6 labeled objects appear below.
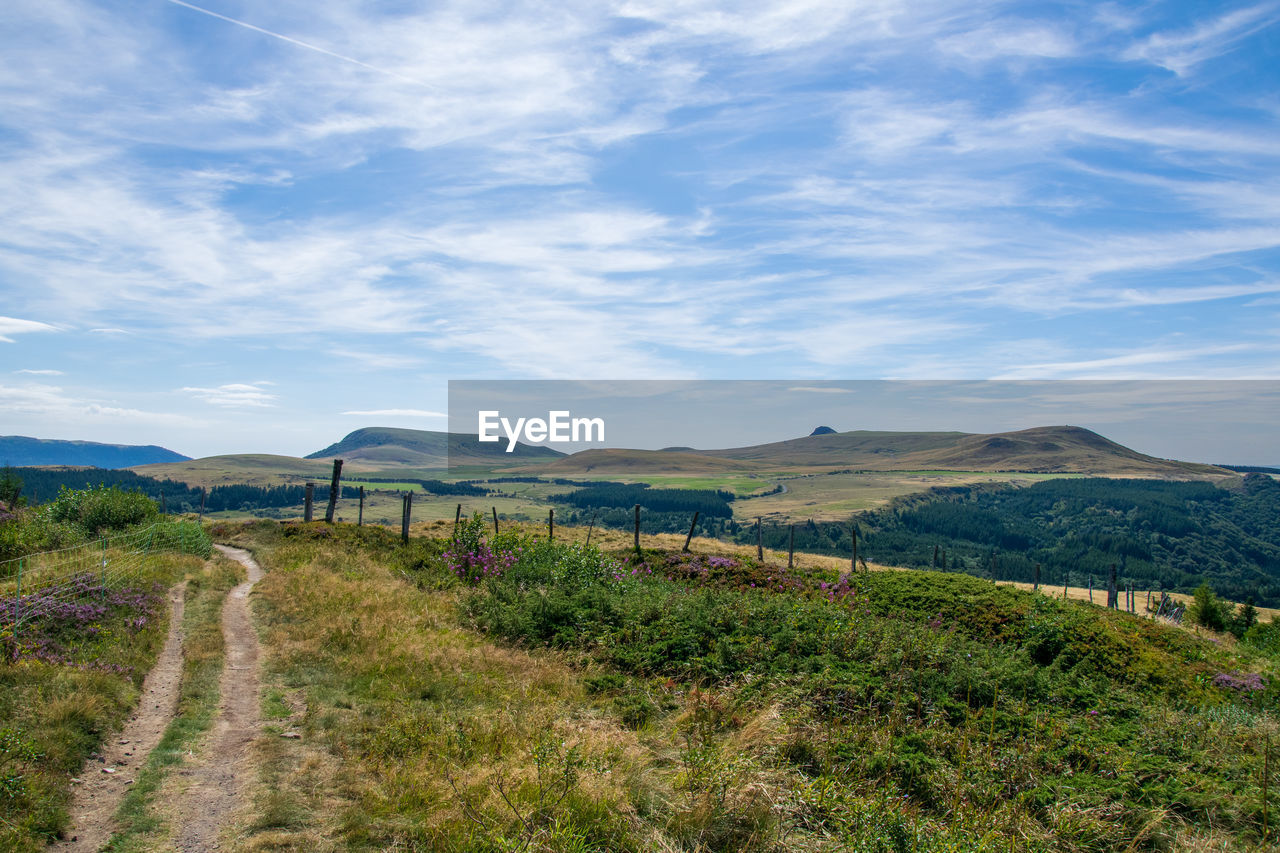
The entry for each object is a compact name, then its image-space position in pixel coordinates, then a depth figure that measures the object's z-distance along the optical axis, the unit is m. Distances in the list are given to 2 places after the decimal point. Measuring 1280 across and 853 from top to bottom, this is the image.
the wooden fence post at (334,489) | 37.88
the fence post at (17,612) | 10.75
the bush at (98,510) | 30.53
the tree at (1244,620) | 29.32
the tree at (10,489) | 34.94
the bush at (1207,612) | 30.14
